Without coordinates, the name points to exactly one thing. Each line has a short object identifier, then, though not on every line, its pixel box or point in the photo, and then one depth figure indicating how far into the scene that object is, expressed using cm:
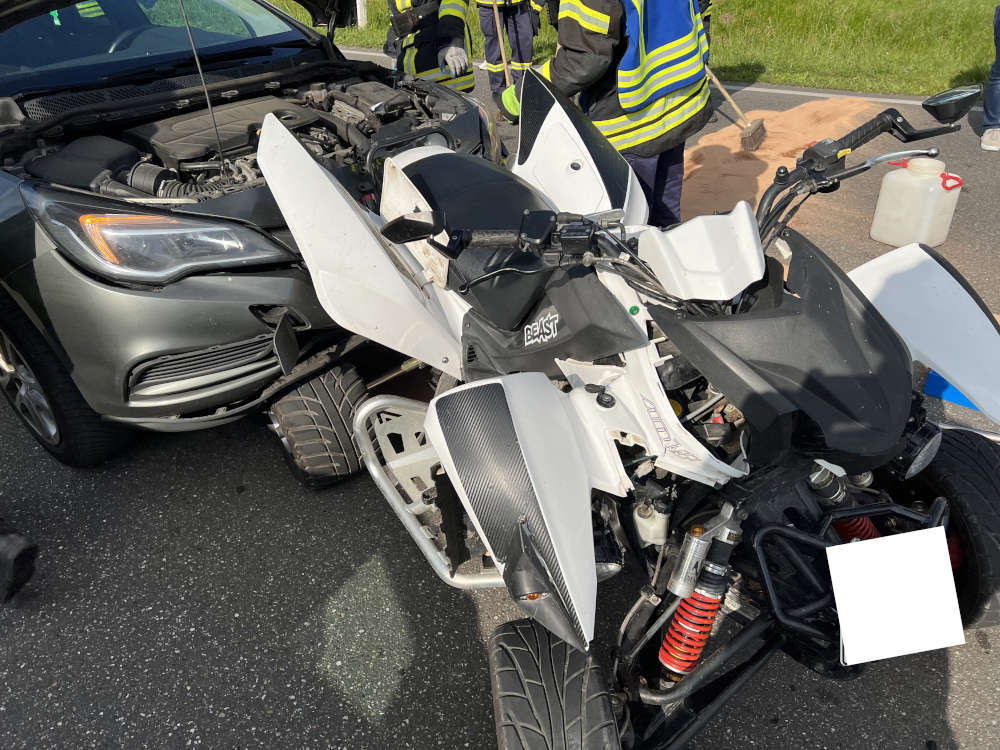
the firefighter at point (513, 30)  673
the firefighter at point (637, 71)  321
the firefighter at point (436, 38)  497
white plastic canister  442
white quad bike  143
